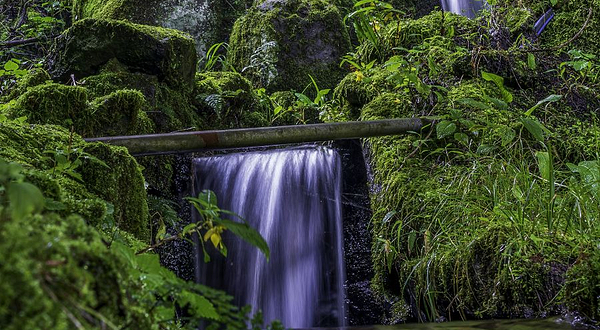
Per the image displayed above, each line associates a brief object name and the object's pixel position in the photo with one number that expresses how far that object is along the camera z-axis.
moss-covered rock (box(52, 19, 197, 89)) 5.23
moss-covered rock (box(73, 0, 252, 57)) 8.12
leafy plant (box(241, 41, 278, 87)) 8.03
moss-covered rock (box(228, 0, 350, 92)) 8.15
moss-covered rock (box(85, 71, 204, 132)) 5.09
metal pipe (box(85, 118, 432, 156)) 3.54
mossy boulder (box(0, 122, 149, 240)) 1.97
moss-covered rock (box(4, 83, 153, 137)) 3.70
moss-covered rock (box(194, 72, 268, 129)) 5.82
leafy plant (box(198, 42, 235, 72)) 8.05
